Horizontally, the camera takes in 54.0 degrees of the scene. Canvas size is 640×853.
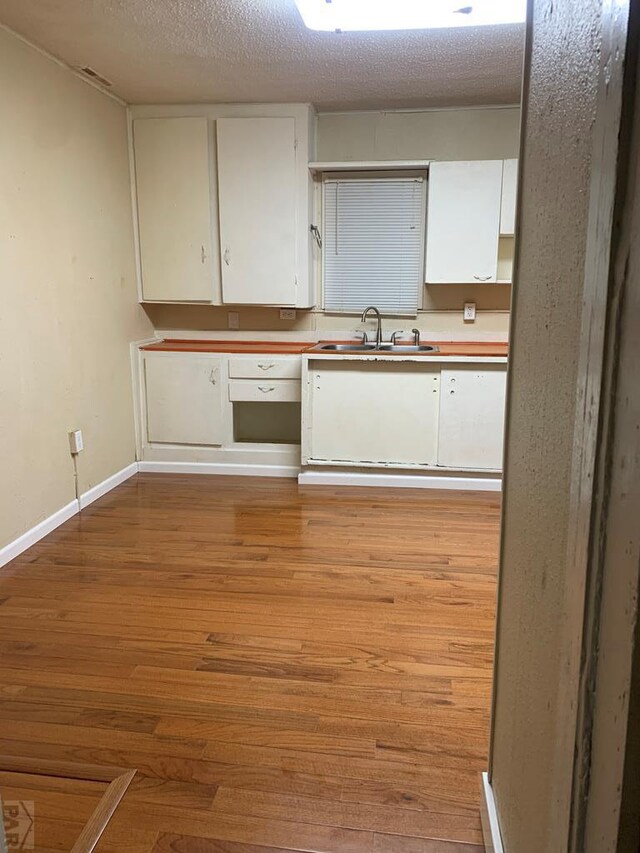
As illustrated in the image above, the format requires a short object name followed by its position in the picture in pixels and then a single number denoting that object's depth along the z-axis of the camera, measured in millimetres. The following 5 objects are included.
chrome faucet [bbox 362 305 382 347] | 4210
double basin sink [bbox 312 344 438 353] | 4093
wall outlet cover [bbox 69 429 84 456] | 3480
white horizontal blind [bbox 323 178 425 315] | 4281
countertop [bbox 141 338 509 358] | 3838
